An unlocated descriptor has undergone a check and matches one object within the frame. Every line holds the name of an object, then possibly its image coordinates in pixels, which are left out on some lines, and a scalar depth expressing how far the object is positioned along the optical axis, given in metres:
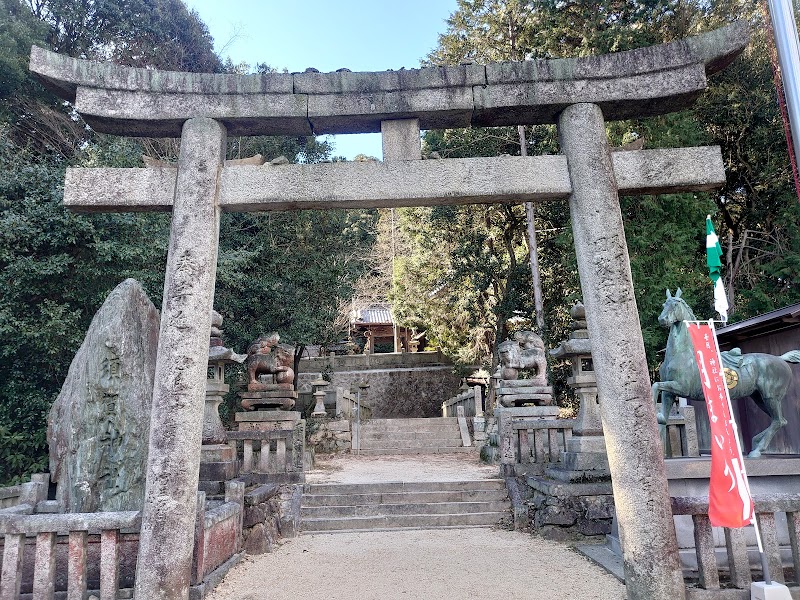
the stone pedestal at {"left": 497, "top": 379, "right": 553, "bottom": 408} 10.42
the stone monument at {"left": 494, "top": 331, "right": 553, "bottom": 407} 10.44
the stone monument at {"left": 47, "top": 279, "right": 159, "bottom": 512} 4.85
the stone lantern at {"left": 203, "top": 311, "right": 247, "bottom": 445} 7.68
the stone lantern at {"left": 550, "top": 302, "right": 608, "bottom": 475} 6.94
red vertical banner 3.71
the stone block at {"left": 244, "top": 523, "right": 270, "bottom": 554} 6.45
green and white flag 3.92
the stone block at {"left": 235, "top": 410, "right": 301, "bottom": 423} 10.34
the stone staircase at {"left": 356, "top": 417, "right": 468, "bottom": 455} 15.40
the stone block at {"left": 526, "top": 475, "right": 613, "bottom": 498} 6.73
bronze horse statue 5.77
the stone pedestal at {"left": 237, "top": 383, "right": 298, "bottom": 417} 10.51
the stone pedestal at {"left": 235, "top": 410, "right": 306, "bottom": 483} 8.46
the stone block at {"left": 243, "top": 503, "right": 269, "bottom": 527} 6.52
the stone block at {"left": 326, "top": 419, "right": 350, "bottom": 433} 15.23
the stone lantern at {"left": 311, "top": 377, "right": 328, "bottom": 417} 15.59
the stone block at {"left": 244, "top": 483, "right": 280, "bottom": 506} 6.57
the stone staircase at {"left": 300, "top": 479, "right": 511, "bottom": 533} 7.90
